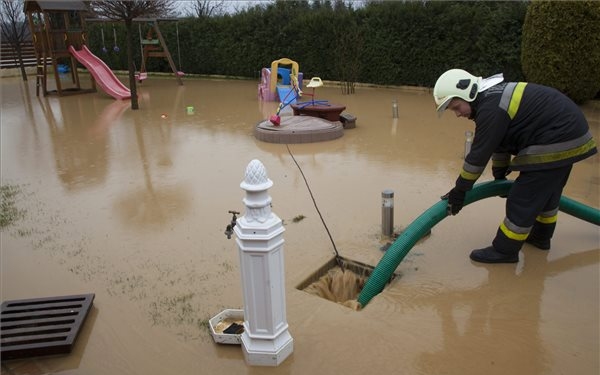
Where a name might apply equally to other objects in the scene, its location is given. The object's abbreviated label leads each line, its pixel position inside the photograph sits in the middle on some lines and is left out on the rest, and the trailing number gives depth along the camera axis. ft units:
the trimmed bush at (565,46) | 31.63
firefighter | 11.35
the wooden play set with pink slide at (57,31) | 48.88
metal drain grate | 9.71
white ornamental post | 8.21
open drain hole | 12.28
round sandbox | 26.89
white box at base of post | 9.64
